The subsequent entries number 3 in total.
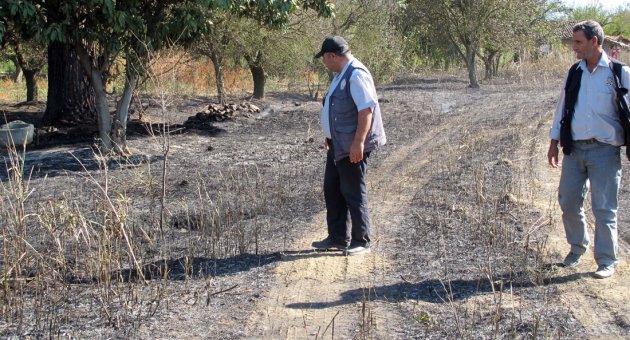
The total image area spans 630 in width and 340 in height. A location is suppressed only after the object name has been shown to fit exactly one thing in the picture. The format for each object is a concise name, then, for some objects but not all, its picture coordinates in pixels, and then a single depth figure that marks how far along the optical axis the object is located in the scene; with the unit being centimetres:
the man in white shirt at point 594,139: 524
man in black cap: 568
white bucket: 1269
